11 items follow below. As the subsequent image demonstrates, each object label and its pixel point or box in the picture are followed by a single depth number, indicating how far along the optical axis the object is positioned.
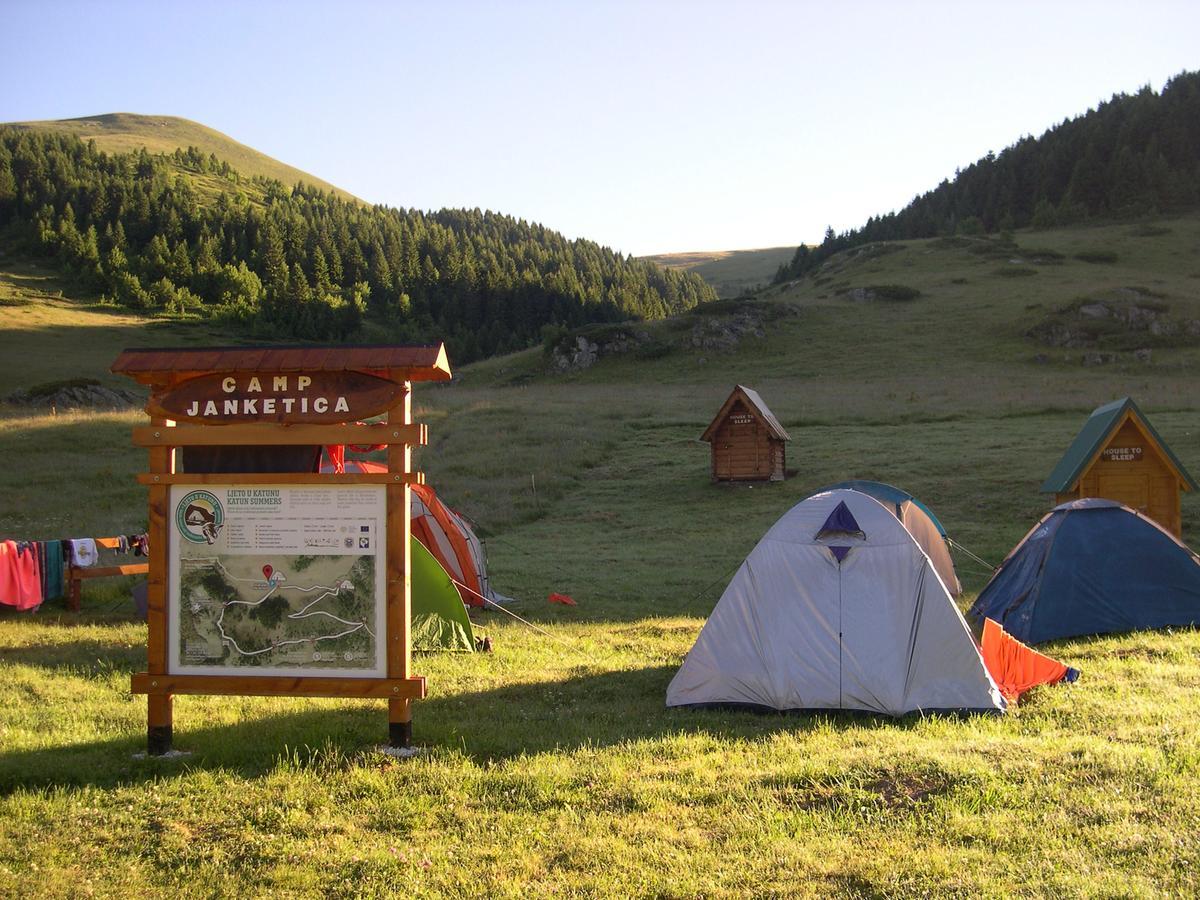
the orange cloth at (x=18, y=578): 14.82
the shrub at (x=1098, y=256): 90.12
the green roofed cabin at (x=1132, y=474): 18.22
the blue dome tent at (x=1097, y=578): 13.28
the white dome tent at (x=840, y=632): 9.53
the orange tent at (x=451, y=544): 16.02
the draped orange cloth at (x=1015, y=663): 10.17
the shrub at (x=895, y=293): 79.81
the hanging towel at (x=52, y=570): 15.22
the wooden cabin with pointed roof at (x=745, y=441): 31.59
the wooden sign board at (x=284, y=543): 8.15
